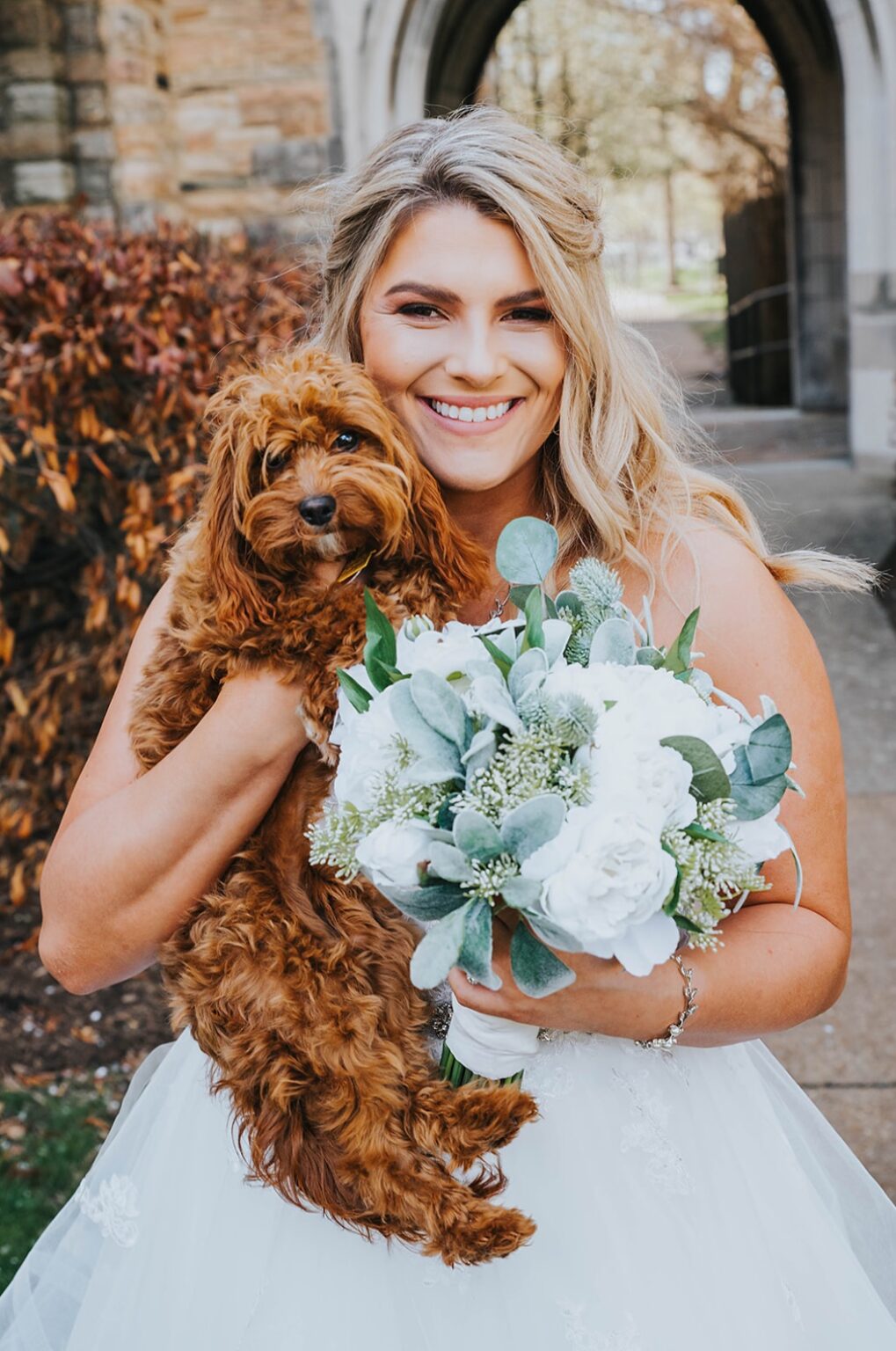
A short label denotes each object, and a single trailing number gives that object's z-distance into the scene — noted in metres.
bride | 1.81
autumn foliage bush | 4.09
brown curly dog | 1.75
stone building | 7.86
